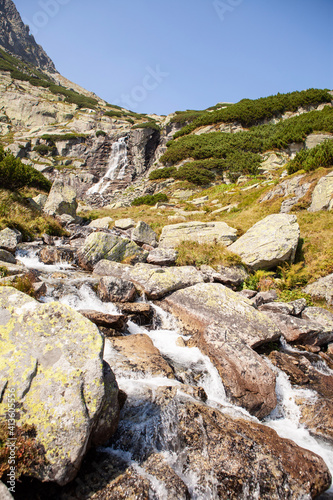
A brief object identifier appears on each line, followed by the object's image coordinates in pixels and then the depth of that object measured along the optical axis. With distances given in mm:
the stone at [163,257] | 12086
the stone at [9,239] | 11262
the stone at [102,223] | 20538
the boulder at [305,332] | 7926
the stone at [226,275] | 10527
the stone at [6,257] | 9256
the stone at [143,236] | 14727
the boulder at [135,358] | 5133
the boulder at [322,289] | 9708
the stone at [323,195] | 15711
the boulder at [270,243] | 11250
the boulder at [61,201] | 20391
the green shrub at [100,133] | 66938
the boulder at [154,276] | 9070
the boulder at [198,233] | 13938
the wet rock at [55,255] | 11703
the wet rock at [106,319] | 6715
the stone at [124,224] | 19062
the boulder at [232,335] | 5594
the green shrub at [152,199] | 33312
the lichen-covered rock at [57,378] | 2766
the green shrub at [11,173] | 17141
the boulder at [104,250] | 11594
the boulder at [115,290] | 8352
